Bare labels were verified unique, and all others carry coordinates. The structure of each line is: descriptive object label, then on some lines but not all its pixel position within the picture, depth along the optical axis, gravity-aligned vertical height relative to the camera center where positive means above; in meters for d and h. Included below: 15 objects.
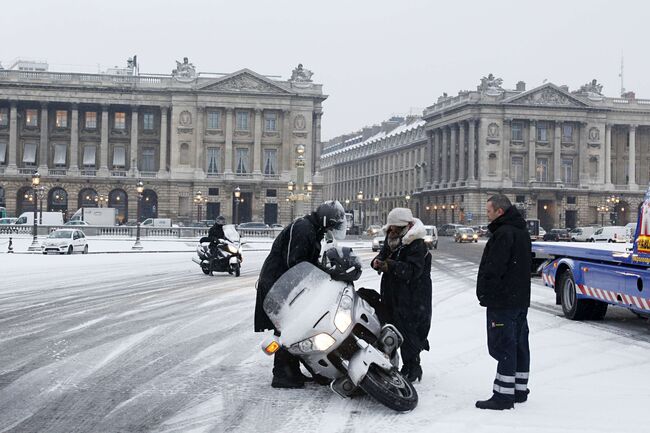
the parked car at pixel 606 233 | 52.54 -0.40
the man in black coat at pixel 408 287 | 8.47 -0.69
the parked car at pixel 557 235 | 70.72 -0.89
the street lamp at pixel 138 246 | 46.31 -1.66
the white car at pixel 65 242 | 41.41 -1.37
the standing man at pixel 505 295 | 7.62 -0.68
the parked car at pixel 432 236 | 49.96 -0.79
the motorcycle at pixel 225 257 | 25.14 -1.20
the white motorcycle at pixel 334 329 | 7.26 -1.00
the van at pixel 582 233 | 74.59 -0.61
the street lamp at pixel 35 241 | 43.44 -1.45
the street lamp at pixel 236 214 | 92.64 +0.71
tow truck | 12.37 -0.80
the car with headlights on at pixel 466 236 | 72.50 -1.05
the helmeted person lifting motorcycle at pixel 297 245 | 7.78 -0.24
